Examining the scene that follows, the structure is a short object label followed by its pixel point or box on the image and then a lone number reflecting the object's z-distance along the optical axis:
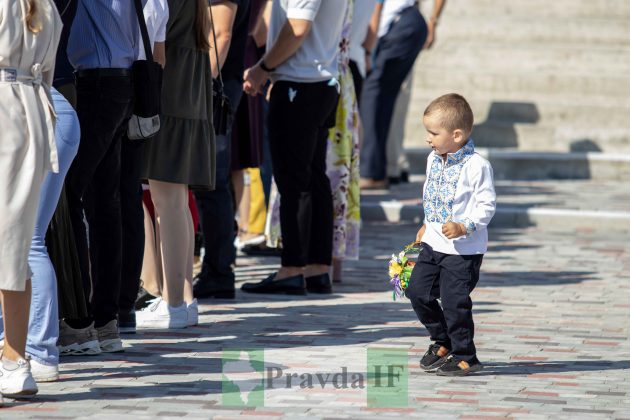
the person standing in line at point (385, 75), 27.59
